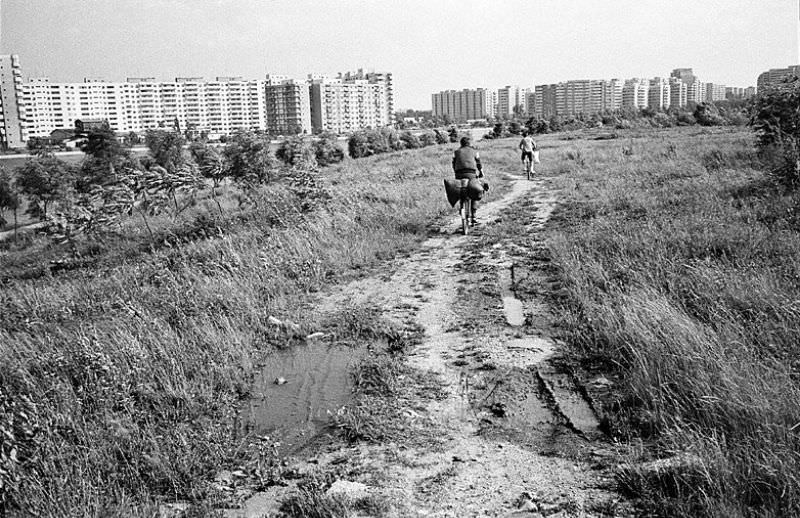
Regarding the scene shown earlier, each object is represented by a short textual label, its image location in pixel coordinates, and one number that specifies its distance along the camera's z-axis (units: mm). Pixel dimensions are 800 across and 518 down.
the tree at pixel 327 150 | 56934
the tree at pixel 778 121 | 14281
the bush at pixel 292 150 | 26547
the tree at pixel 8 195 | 35125
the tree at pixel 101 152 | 32406
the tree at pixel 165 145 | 36575
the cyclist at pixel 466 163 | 12547
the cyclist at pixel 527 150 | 22516
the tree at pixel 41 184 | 35156
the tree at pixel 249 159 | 18172
